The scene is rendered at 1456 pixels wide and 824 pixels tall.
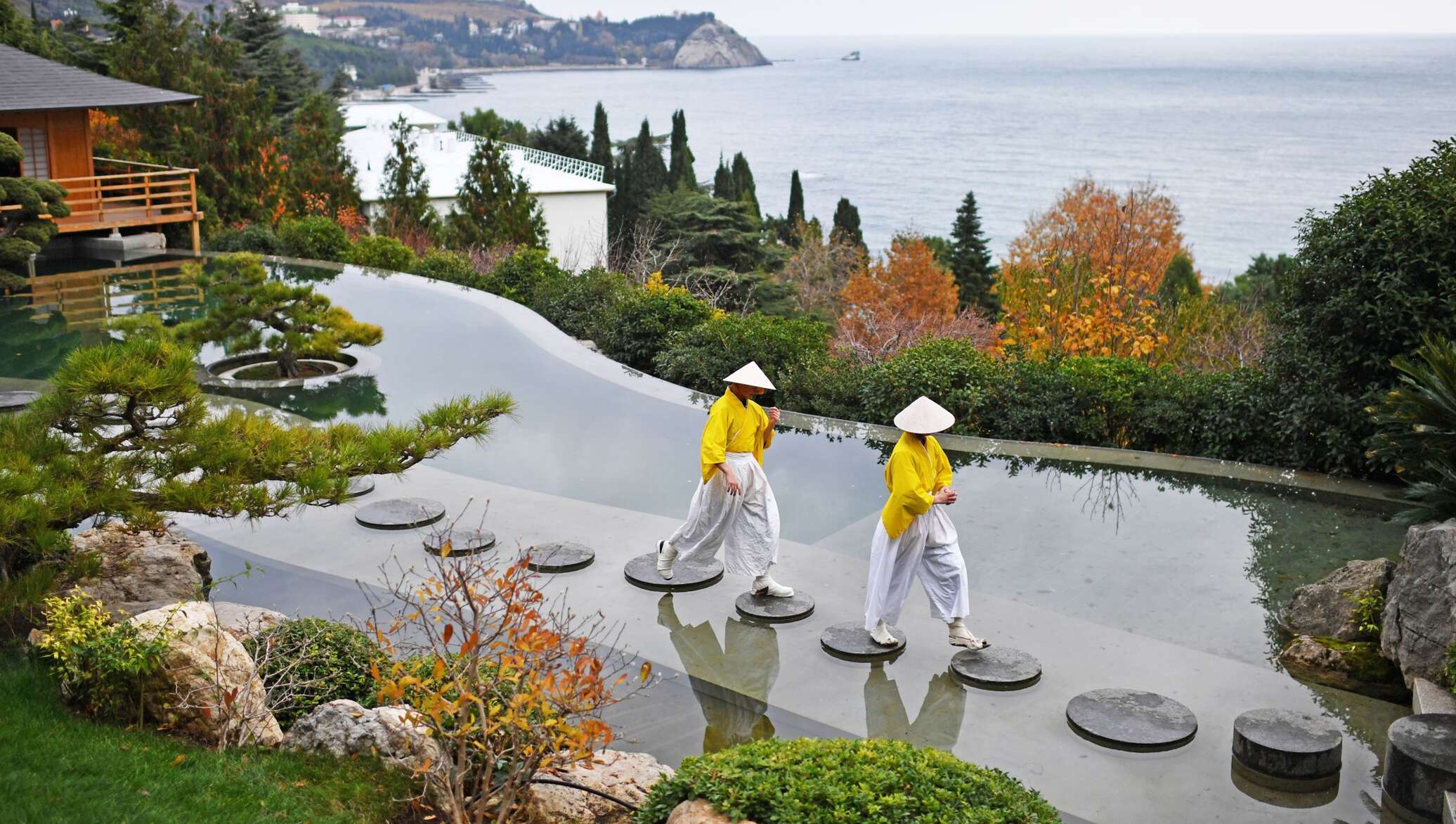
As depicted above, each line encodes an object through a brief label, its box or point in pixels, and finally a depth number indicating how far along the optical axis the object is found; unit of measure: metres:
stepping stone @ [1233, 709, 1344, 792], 5.92
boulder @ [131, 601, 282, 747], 5.58
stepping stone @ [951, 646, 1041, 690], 7.00
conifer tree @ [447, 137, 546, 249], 28.95
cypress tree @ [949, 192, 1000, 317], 46.84
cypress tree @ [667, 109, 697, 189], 56.69
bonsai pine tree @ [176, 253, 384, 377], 13.62
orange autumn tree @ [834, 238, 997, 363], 32.06
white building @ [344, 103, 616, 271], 41.81
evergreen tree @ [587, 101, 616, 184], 57.84
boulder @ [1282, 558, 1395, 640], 7.43
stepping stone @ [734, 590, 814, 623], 7.93
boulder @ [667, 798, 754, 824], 4.50
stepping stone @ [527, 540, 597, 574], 8.66
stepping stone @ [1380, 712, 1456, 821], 5.50
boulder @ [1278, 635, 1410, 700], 6.99
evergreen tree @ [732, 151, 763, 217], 58.00
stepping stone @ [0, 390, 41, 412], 12.05
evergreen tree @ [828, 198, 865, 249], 55.41
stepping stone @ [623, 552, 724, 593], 8.48
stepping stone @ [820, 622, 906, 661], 7.38
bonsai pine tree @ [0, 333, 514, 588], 6.20
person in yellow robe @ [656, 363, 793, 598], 8.09
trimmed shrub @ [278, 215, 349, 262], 22.67
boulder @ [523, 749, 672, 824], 5.08
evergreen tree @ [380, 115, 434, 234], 30.08
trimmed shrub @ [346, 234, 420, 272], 22.09
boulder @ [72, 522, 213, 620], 7.44
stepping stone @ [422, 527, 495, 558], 8.78
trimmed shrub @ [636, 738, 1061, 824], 4.44
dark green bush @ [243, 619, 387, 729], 6.09
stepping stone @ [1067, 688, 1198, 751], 6.26
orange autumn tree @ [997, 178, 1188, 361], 24.64
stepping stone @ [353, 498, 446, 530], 9.48
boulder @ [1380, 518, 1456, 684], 6.56
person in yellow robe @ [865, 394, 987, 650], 7.24
